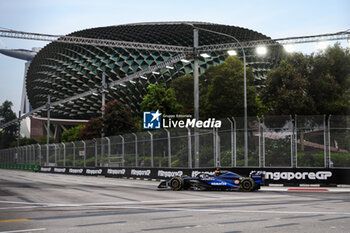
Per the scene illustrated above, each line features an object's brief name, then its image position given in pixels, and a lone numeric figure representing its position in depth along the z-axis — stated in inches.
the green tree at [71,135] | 3568.4
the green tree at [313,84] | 1711.4
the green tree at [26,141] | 5152.6
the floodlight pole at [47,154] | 2322.8
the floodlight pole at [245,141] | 1039.6
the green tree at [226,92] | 2026.3
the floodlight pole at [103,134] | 1687.5
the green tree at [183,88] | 2738.7
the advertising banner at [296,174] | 956.6
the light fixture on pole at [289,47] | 1674.5
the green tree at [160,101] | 2101.4
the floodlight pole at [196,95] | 1136.8
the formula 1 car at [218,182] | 833.5
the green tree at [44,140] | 4781.7
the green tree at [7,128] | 6299.2
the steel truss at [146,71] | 1729.8
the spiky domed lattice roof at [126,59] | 3639.3
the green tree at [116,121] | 2031.3
